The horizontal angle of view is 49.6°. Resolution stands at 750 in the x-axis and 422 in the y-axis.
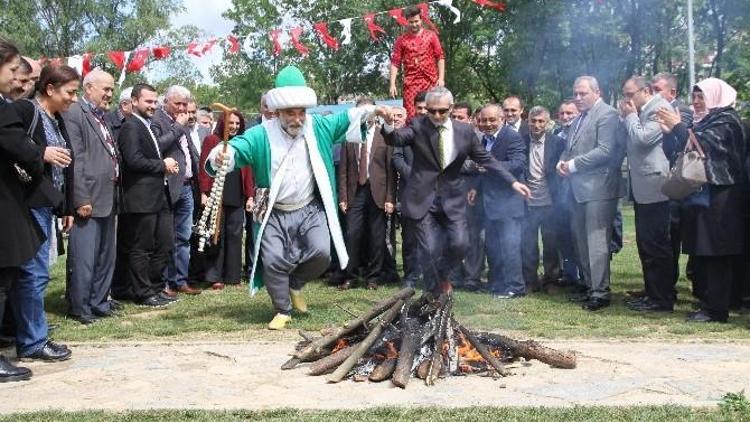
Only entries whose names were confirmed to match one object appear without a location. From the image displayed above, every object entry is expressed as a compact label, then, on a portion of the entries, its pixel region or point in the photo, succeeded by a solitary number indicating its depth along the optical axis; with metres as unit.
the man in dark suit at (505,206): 8.77
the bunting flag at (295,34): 15.30
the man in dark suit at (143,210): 8.23
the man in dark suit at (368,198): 9.47
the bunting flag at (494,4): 11.87
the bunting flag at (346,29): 14.06
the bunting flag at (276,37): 15.46
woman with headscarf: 6.98
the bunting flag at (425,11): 12.22
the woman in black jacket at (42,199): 5.60
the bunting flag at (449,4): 12.32
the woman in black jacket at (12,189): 5.09
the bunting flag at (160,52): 14.93
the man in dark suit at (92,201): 7.27
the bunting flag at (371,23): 14.23
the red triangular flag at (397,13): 13.70
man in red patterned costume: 9.63
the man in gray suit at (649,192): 7.61
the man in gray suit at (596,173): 7.87
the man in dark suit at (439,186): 7.86
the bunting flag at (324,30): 14.83
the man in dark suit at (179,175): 8.79
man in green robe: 7.20
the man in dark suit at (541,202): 8.93
